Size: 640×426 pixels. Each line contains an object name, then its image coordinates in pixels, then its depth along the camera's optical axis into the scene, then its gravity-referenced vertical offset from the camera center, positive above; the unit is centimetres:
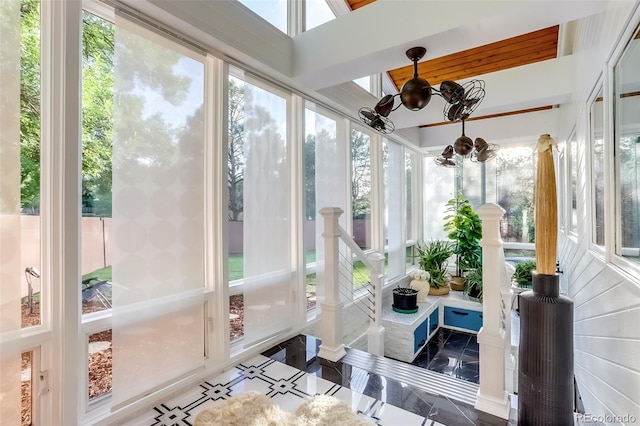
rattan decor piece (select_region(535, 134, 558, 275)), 148 +1
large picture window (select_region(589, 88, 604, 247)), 194 +26
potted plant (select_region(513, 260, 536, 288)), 459 -94
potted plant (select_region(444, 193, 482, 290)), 490 -46
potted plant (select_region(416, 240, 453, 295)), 490 -87
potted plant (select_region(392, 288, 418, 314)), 403 -117
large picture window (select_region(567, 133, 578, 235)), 300 +30
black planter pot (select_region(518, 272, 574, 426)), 145 -67
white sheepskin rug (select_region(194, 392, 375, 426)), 152 -101
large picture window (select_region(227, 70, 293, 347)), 239 +6
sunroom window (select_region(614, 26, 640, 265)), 136 +27
